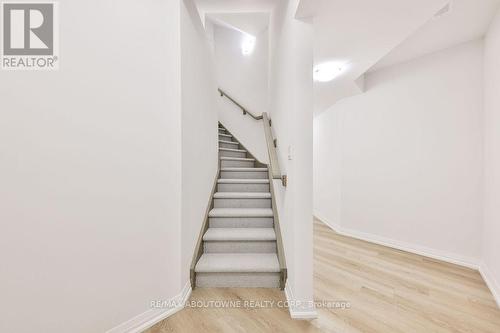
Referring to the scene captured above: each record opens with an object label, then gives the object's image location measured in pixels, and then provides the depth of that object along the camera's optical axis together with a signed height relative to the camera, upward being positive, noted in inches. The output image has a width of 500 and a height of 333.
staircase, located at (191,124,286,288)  75.2 -29.8
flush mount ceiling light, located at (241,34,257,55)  150.0 +92.6
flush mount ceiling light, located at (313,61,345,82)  102.7 +51.3
